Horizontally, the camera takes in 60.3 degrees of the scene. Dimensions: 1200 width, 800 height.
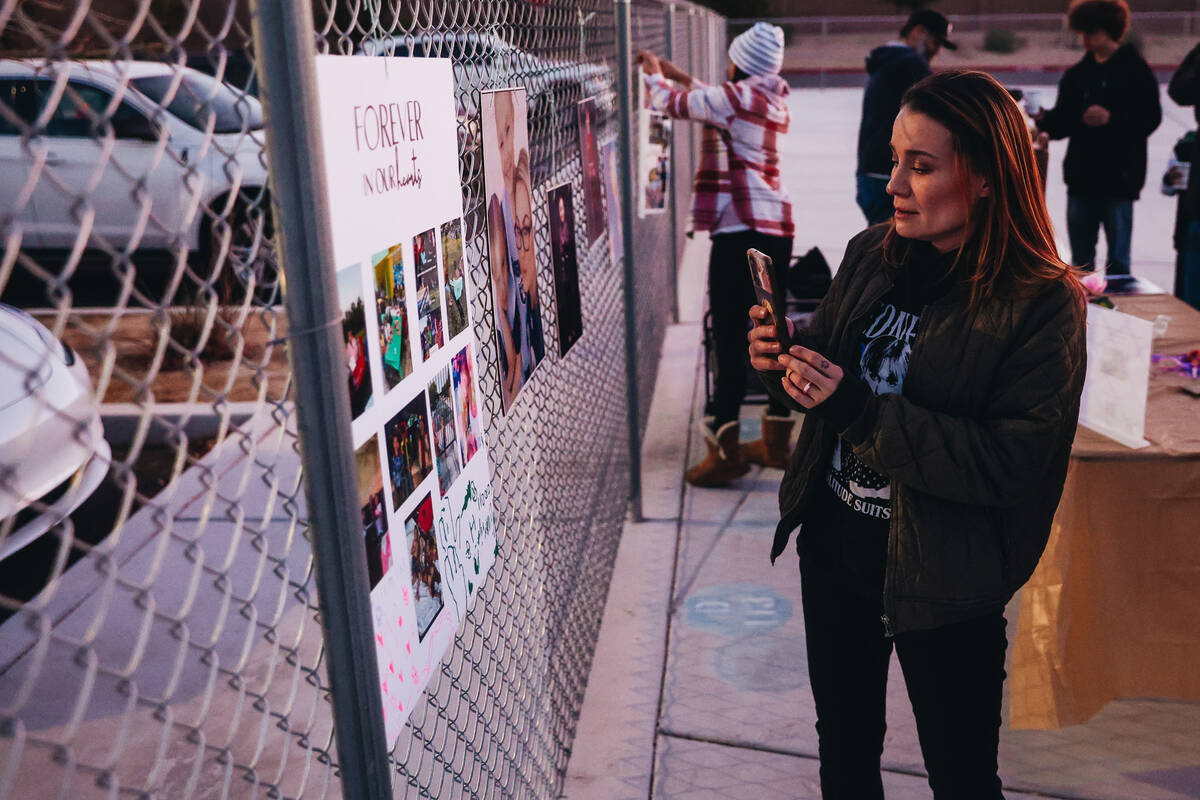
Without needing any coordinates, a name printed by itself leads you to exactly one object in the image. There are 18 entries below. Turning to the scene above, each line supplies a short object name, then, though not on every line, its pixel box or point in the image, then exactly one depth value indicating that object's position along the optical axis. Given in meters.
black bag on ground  5.41
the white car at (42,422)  3.19
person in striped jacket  4.69
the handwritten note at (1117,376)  2.74
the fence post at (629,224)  4.25
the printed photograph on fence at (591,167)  3.47
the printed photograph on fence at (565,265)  2.95
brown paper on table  2.82
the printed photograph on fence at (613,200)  4.00
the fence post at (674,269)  8.12
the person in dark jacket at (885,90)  6.05
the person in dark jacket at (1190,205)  6.05
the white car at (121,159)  7.01
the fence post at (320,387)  1.20
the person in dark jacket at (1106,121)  6.45
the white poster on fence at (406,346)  1.43
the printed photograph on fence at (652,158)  4.84
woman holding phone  1.91
